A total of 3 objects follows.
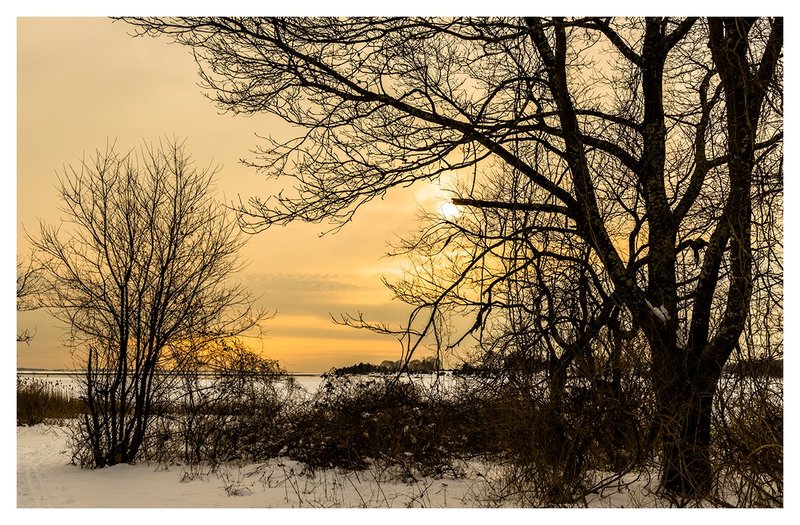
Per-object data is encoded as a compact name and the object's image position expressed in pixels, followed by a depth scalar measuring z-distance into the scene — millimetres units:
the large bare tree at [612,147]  6770
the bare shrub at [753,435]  5473
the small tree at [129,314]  11109
